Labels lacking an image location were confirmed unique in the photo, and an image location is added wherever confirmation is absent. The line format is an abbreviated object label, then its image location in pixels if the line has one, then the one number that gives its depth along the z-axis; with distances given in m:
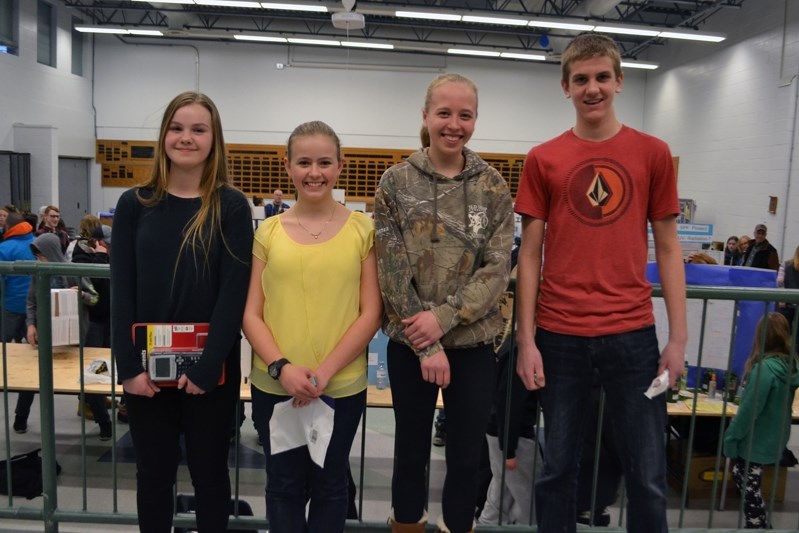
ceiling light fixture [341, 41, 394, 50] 12.75
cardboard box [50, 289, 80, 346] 3.96
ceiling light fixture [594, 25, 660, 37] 10.17
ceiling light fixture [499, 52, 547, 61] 12.80
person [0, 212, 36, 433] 5.05
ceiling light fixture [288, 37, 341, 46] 12.58
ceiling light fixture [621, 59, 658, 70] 12.52
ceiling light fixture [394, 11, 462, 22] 10.03
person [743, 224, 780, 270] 8.87
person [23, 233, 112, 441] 4.32
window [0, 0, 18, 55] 10.48
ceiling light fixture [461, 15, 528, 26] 10.26
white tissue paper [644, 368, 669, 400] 1.67
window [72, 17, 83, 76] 13.39
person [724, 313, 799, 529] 3.21
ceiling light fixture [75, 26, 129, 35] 11.84
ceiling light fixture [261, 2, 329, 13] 9.62
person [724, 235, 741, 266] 9.84
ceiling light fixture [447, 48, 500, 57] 12.62
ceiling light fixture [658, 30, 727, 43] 10.26
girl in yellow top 1.71
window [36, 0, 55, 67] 11.91
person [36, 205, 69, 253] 7.69
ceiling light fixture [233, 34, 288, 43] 12.27
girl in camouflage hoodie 1.67
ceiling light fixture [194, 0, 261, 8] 9.56
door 13.09
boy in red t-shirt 1.70
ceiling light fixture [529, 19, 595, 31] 9.91
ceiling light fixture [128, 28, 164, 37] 12.21
